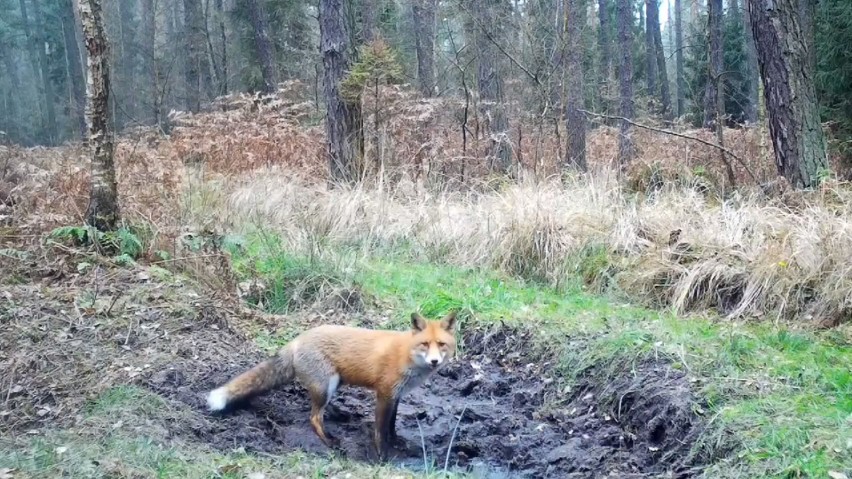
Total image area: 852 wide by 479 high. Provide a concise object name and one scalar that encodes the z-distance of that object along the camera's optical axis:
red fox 5.05
